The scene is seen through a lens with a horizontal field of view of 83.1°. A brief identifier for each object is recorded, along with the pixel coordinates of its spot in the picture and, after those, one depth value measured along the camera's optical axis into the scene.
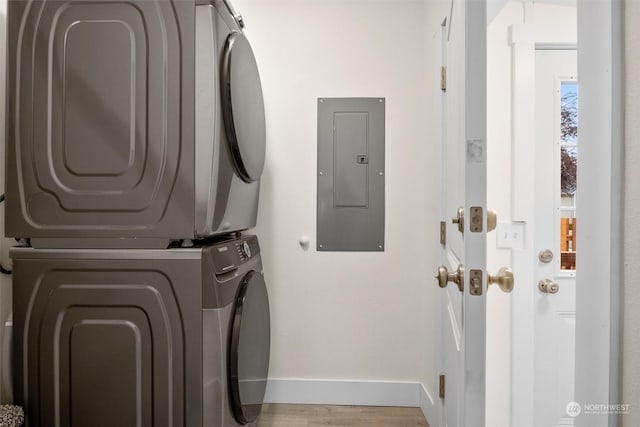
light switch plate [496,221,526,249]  1.86
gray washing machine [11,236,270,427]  1.18
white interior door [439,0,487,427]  0.93
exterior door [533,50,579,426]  1.90
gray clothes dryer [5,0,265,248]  1.20
